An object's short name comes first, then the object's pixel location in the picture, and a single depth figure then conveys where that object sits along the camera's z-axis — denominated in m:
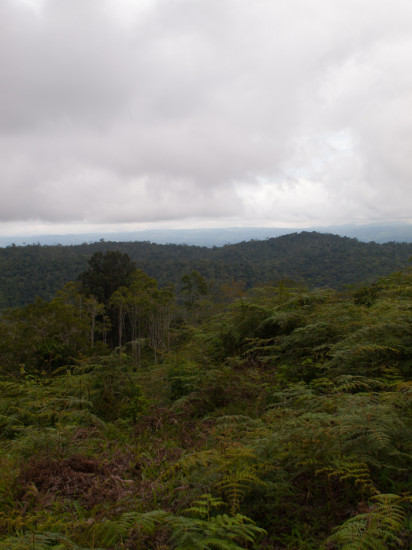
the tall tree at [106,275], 34.66
